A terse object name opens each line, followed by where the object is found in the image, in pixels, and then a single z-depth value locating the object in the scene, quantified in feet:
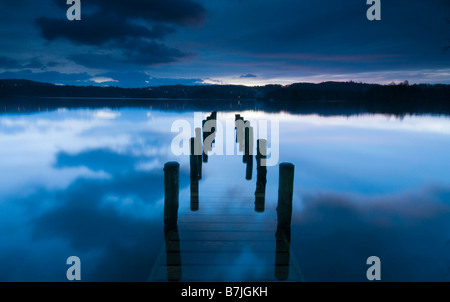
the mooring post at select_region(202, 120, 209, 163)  42.98
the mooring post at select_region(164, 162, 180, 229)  17.34
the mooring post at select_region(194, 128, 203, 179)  30.99
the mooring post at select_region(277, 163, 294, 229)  16.57
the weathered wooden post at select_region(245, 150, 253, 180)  32.30
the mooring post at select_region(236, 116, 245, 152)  52.94
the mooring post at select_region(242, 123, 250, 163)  36.49
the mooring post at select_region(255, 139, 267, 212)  24.58
